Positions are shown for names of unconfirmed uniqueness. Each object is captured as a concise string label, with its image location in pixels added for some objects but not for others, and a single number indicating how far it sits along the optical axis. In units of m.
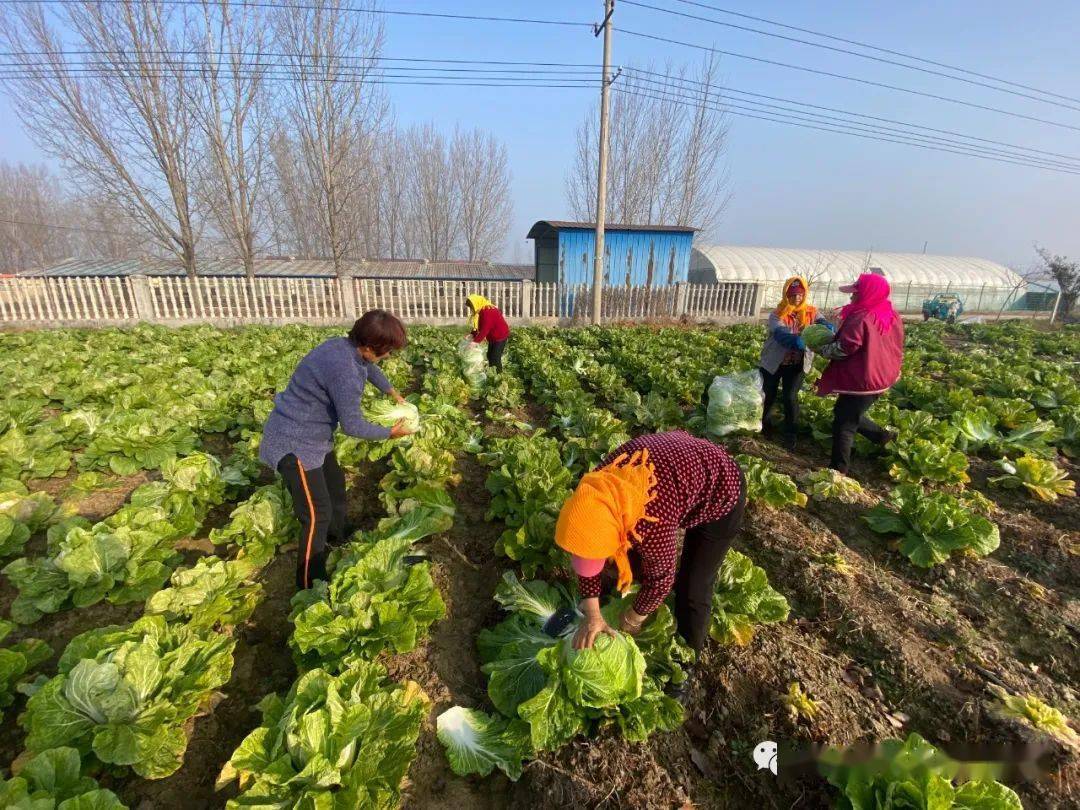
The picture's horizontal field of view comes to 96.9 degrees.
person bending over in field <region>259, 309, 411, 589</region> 3.04
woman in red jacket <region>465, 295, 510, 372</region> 8.24
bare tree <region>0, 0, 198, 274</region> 16.00
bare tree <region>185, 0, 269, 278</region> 16.98
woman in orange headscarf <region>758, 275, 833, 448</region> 5.50
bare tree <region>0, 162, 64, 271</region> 47.43
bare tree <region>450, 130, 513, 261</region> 43.16
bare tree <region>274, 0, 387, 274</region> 18.47
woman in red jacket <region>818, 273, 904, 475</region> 4.41
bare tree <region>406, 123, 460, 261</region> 43.50
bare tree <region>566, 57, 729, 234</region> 27.88
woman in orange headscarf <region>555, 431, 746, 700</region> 1.91
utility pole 14.35
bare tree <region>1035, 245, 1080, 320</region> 27.80
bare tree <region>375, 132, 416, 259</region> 43.41
